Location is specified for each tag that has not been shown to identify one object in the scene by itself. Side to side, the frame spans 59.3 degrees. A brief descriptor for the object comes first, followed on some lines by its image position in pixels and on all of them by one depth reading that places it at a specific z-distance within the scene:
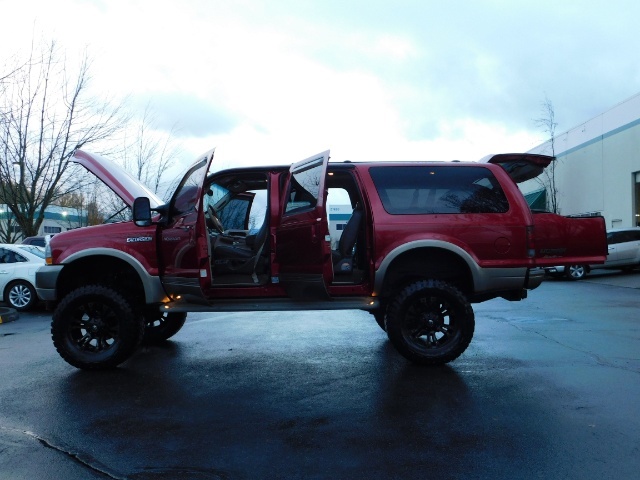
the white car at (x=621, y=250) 18.78
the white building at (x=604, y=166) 24.23
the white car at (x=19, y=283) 12.24
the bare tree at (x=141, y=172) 25.76
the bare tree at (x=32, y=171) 17.53
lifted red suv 5.75
